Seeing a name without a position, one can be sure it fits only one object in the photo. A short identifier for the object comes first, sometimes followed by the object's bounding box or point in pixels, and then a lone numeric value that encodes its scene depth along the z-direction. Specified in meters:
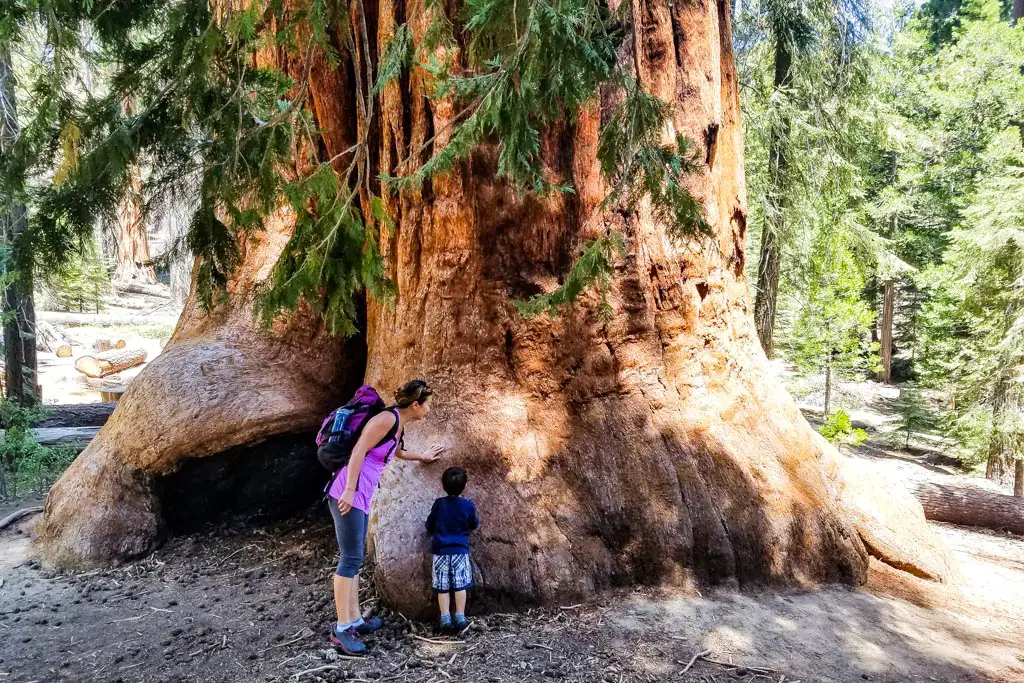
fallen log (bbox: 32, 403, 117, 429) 11.79
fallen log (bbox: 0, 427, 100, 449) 10.01
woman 3.97
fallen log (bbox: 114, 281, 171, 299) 30.78
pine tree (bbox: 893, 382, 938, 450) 17.55
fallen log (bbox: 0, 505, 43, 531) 6.52
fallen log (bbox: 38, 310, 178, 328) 25.73
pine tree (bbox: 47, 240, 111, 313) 19.87
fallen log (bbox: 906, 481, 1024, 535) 8.36
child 4.23
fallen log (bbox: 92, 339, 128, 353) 22.88
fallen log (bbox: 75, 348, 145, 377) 20.83
